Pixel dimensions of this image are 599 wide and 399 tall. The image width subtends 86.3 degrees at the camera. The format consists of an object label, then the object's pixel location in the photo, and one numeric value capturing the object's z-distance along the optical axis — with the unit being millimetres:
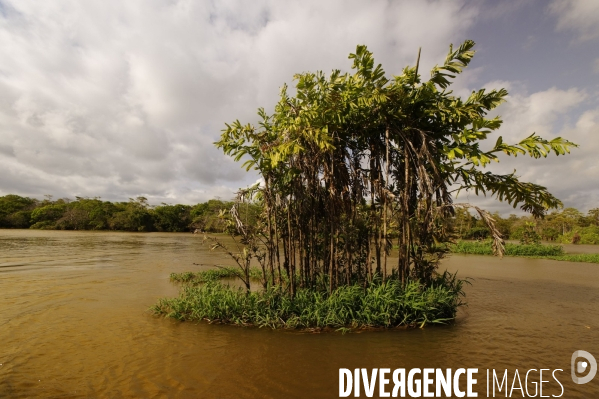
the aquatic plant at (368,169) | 6133
